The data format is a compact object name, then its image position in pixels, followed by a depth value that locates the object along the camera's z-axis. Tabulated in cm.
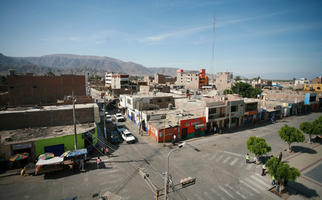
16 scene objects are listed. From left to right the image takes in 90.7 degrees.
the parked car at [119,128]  2958
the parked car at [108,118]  3820
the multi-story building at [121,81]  8681
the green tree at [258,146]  1828
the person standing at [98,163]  1841
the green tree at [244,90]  7062
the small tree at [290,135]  2109
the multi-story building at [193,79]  11640
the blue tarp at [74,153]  1785
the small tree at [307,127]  2463
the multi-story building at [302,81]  13431
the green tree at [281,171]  1361
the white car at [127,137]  2564
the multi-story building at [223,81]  10388
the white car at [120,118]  3831
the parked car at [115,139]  2528
